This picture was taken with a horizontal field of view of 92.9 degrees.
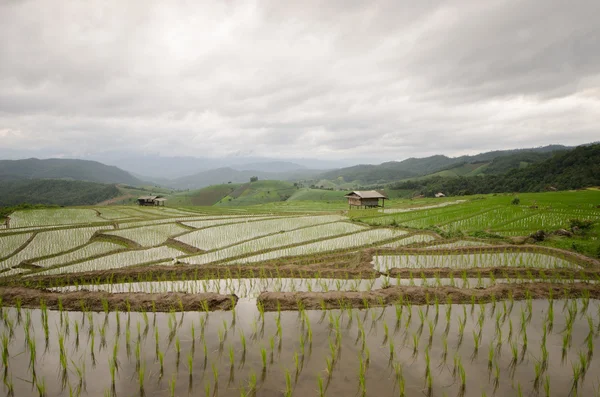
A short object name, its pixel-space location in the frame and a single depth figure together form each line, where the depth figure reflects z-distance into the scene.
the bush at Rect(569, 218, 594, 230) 14.01
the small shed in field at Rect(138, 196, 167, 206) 49.66
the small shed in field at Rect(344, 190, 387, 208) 38.12
